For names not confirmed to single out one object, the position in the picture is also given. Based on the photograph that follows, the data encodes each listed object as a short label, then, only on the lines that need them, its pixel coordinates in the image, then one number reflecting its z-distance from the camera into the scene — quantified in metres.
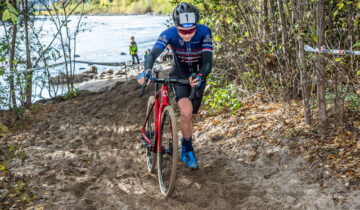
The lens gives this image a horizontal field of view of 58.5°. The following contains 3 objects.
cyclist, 4.21
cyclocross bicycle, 3.90
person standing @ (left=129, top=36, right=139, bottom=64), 21.20
